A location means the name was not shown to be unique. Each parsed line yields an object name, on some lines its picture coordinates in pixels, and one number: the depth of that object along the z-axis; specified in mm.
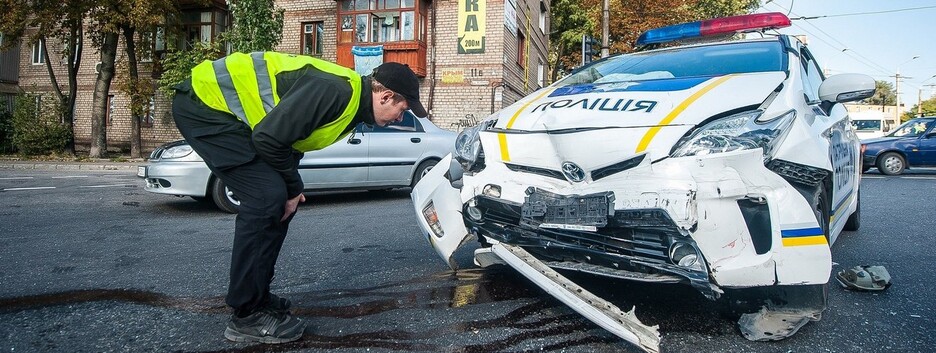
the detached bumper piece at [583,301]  2261
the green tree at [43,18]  16767
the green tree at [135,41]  16312
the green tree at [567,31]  31547
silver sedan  6570
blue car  14461
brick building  19297
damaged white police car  2324
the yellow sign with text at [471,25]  19359
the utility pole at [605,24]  17469
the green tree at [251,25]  17516
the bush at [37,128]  18859
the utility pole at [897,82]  53725
